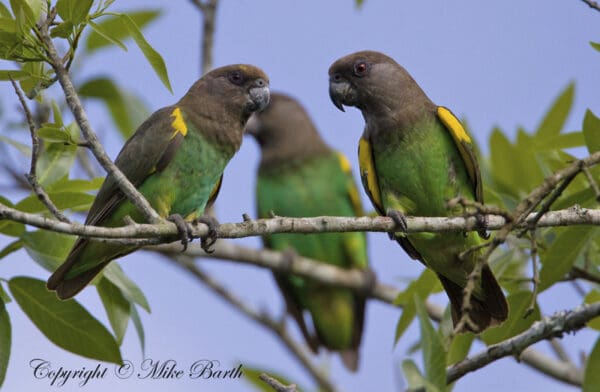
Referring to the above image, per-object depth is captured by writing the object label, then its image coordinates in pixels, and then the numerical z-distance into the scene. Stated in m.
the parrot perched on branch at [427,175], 9.75
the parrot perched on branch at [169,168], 9.27
